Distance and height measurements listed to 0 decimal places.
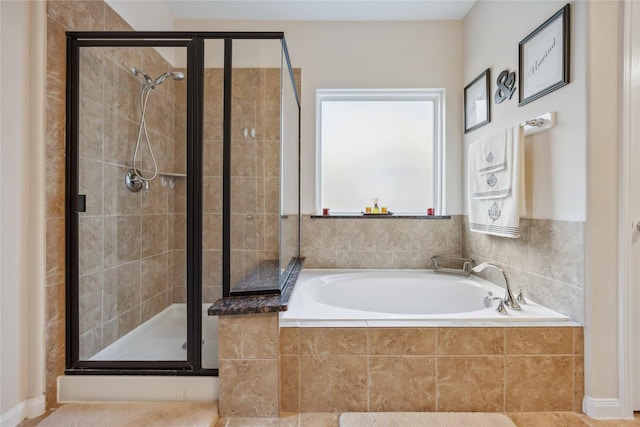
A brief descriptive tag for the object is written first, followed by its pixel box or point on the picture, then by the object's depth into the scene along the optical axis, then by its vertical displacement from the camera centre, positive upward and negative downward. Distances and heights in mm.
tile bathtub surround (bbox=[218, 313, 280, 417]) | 1444 -690
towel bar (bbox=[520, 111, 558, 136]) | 1633 +467
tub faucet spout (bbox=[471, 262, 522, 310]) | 1636 -447
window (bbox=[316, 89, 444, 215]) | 2744 +472
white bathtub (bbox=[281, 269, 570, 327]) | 2180 -556
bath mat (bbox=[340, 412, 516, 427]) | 1383 -908
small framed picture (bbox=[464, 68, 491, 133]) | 2250 +800
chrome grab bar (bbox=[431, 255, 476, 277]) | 2445 -414
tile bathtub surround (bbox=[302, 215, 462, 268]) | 2611 -255
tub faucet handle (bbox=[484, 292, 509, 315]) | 1583 -484
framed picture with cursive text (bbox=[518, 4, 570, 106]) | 1549 +801
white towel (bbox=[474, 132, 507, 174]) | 1898 +356
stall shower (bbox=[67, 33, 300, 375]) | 1593 +160
